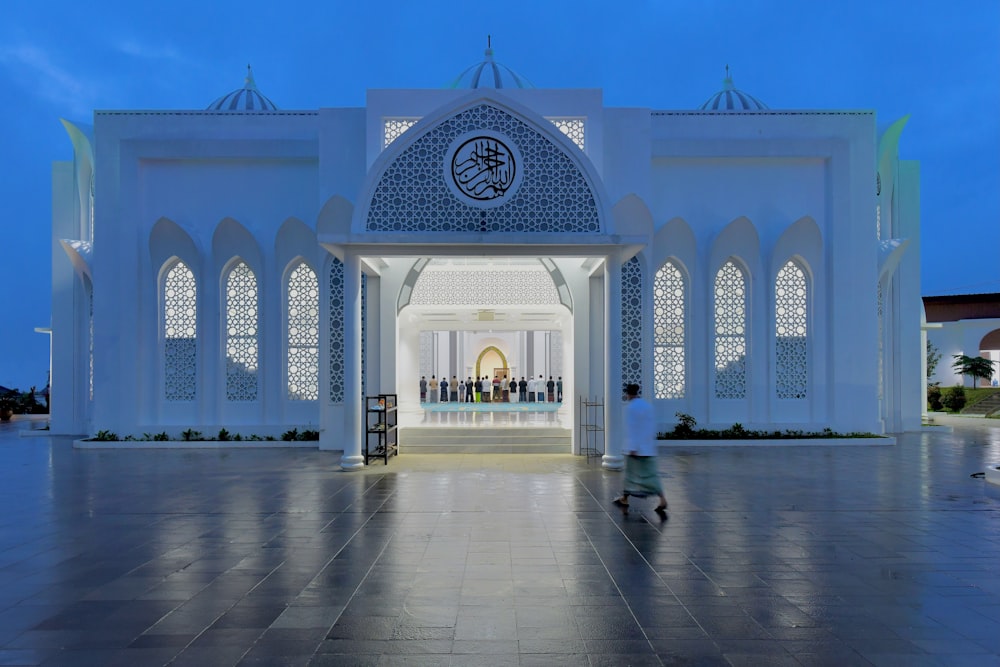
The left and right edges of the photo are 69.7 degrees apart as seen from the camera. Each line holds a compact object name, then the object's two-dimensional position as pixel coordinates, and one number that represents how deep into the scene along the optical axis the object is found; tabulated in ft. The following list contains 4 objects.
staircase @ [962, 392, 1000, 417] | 80.43
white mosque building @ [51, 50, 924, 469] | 43.11
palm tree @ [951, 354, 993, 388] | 88.69
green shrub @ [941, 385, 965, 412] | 80.43
